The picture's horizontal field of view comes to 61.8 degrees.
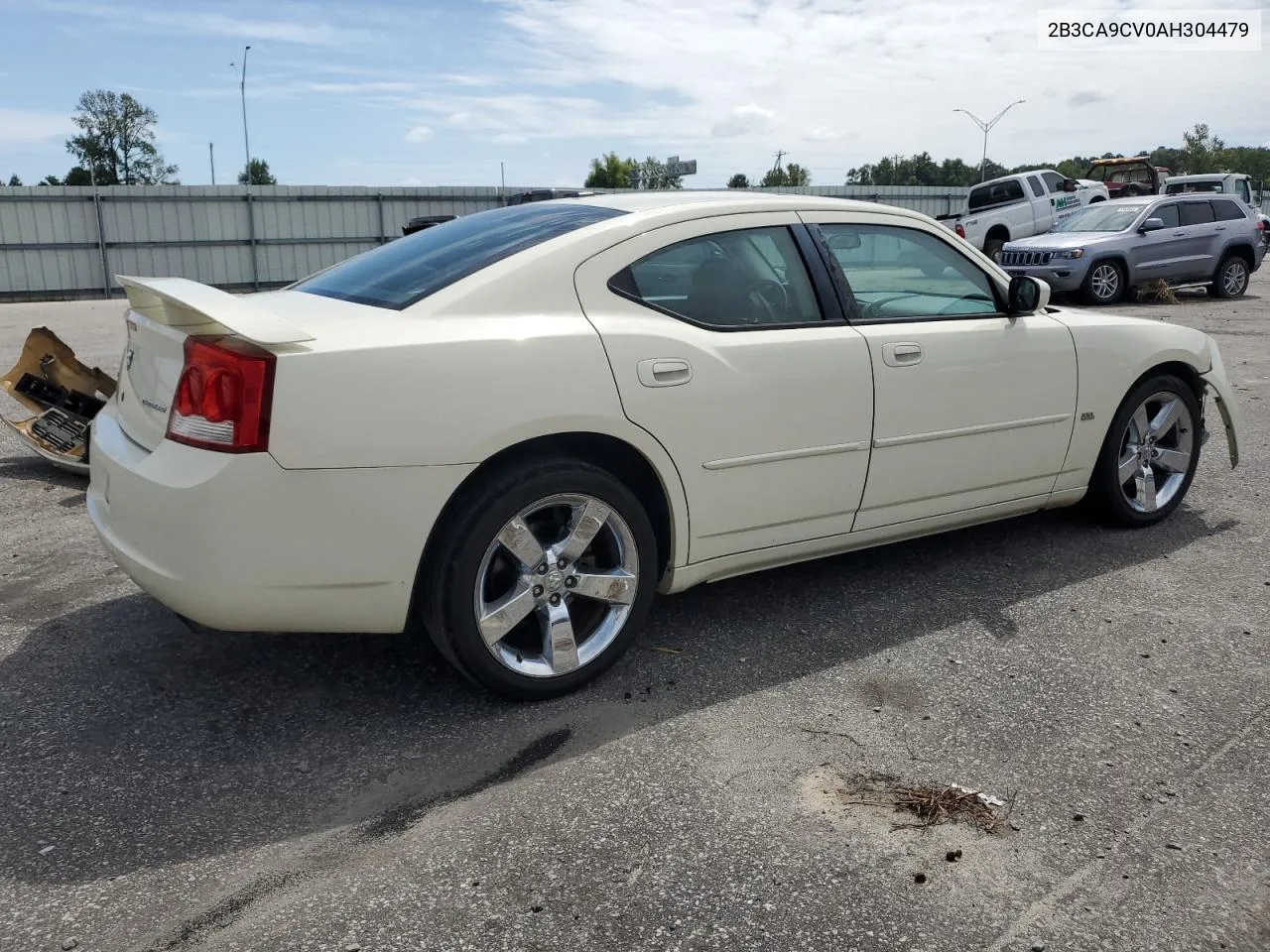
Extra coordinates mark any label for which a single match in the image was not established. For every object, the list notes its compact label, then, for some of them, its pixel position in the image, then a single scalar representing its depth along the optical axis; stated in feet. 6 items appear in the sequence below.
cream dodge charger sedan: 9.46
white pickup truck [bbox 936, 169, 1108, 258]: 73.87
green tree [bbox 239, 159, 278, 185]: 285.15
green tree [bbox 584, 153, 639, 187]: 219.20
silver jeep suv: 54.08
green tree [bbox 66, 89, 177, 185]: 268.00
